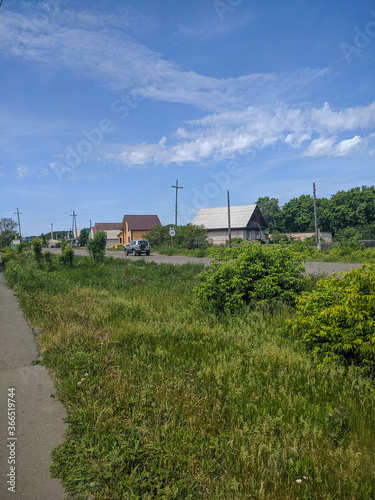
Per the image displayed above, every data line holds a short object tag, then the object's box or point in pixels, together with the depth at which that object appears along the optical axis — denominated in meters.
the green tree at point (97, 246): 21.98
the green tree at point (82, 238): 90.68
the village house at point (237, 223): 53.25
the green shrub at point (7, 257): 28.19
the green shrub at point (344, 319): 3.95
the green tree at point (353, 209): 61.78
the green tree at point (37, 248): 23.27
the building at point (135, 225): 70.62
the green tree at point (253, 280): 6.78
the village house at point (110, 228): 92.72
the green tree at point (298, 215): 68.31
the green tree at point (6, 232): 74.98
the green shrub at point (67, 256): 21.36
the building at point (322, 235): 61.44
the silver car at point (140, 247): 36.75
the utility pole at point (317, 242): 33.88
